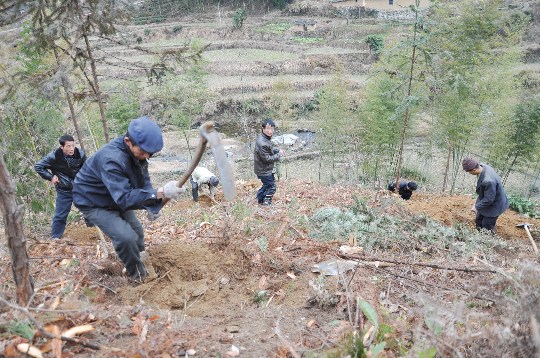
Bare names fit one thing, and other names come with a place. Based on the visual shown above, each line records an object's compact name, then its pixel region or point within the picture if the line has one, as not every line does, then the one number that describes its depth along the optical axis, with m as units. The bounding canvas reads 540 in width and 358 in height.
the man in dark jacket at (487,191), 6.05
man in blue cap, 3.24
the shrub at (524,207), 9.05
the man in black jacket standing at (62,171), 5.30
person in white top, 8.03
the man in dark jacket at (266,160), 6.87
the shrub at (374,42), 30.05
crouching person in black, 9.44
